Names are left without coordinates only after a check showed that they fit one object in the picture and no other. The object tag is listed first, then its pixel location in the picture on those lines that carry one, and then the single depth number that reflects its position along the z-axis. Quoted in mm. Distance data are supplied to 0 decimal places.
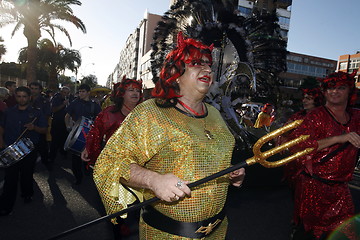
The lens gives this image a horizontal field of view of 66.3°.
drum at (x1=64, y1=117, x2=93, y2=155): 4576
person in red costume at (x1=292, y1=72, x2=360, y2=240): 2994
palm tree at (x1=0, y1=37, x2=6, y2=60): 31744
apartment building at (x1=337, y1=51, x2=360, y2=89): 70125
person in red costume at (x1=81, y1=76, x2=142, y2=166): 3834
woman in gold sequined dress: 1555
